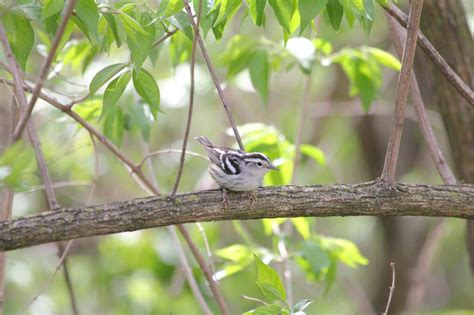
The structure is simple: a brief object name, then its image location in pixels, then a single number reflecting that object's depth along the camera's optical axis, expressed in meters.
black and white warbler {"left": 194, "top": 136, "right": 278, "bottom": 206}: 8.00
